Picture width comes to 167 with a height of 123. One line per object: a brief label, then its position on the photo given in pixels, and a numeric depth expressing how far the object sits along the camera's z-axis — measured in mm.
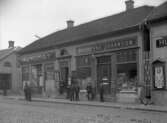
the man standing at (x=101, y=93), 23856
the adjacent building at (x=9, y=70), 45125
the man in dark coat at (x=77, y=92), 25953
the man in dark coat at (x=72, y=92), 25750
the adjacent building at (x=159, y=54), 20047
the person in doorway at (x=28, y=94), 28375
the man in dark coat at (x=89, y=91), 25089
